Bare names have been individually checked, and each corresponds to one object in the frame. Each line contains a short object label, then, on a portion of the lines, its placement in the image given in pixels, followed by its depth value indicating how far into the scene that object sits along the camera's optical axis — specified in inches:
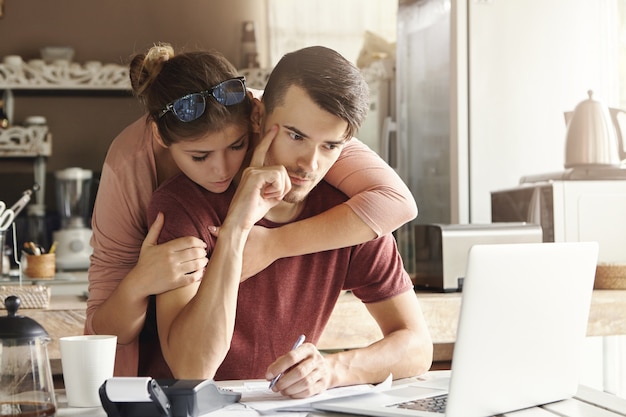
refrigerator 126.8
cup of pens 119.5
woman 63.1
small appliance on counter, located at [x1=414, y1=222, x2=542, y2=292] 107.2
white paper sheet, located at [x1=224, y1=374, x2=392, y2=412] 49.6
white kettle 114.9
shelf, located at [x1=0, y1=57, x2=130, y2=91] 154.7
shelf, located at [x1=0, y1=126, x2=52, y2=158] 152.3
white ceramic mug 49.4
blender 148.9
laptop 45.2
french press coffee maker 43.4
